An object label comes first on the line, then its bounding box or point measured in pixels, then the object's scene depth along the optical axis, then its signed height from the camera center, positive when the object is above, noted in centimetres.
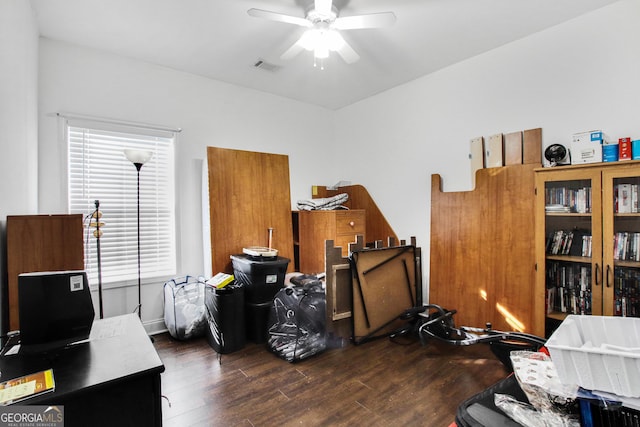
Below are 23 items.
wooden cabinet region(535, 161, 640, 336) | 217 -24
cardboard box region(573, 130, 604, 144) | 229 +55
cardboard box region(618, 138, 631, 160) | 218 +43
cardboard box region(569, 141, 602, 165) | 229 +43
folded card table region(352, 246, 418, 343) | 292 -76
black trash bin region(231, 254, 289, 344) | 294 -71
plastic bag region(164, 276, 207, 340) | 300 -92
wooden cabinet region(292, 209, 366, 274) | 355 -22
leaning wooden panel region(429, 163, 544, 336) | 271 -37
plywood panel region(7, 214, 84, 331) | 178 -18
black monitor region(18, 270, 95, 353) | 119 -37
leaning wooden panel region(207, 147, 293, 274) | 330 +13
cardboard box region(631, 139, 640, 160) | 213 +41
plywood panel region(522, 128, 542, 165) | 273 +57
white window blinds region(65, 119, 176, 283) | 289 +21
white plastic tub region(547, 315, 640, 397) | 85 -45
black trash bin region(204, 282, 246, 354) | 275 -93
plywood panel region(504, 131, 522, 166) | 284 +57
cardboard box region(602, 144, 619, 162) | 225 +41
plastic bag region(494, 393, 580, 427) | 89 -62
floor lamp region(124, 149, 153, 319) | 273 +52
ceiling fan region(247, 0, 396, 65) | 208 +134
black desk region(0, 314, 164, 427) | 100 -54
